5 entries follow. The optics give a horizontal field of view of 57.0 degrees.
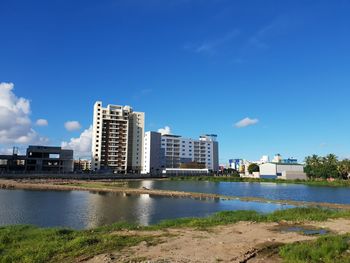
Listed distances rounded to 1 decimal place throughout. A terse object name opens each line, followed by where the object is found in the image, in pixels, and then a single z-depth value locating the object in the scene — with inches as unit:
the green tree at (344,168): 5946.4
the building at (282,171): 6860.2
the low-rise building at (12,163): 6072.8
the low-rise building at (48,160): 6087.6
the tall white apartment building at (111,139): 7130.9
